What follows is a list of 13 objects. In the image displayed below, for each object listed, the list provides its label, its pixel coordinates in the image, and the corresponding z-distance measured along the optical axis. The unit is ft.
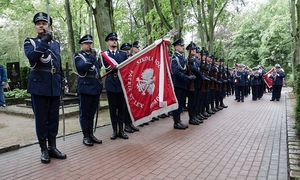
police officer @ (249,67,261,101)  50.64
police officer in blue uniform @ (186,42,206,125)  24.81
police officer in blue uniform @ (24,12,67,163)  14.51
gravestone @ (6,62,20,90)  55.11
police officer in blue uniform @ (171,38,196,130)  22.76
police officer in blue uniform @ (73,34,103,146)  17.93
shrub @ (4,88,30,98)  43.52
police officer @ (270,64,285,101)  47.80
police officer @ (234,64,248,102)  48.43
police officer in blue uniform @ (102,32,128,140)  19.69
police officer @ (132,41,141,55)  25.26
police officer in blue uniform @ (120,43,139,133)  22.36
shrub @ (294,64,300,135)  18.30
